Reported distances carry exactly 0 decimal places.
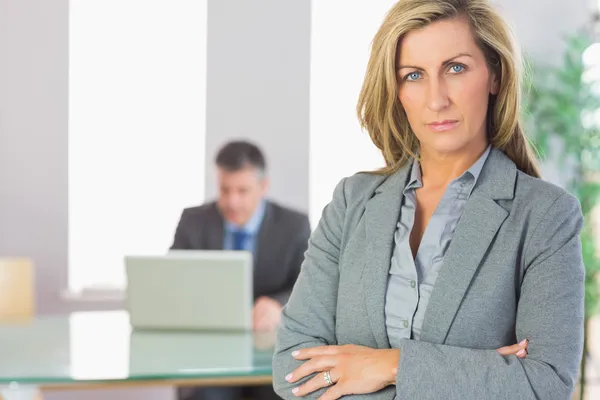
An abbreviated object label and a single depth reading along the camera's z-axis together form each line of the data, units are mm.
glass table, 3010
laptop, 3553
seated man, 4562
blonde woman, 1497
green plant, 5590
